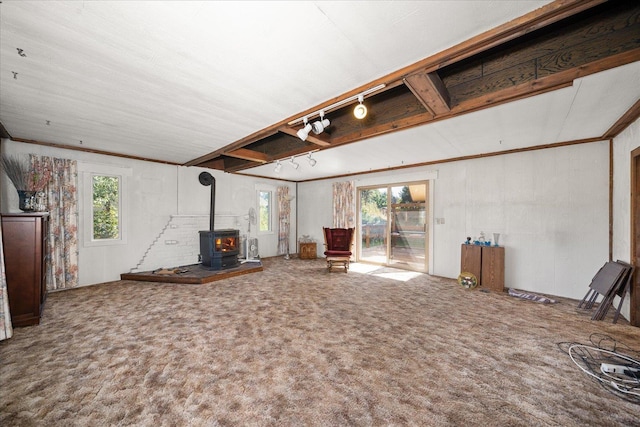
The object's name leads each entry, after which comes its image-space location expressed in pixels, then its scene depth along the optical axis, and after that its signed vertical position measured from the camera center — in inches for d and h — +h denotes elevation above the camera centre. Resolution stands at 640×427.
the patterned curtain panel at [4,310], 96.3 -39.5
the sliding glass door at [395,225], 211.9 -10.6
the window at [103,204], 166.7 +5.7
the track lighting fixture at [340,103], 82.0 +42.3
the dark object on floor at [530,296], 139.9 -49.1
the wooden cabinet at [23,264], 108.4 -24.1
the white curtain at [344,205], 252.7 +9.5
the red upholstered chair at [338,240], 224.7 -24.5
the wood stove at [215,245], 200.7 -27.5
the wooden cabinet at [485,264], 159.3 -33.9
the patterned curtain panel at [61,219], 150.4 -4.5
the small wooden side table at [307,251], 274.5 -42.6
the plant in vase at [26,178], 122.4 +19.3
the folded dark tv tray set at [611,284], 111.0 -33.0
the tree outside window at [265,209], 273.3 +4.9
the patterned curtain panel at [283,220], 285.3 -7.9
